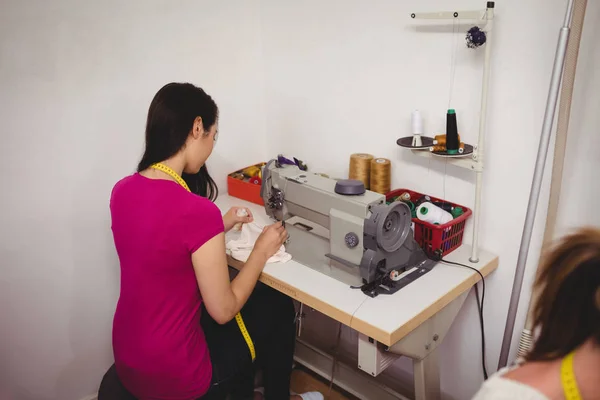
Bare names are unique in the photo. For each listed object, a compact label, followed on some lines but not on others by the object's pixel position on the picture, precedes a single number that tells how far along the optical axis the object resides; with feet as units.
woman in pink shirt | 4.67
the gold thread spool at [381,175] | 6.36
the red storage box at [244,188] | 7.32
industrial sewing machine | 4.97
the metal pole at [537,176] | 4.26
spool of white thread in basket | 5.69
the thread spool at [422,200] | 6.03
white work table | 4.76
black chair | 5.29
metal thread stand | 4.87
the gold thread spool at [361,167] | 6.52
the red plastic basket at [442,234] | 5.59
